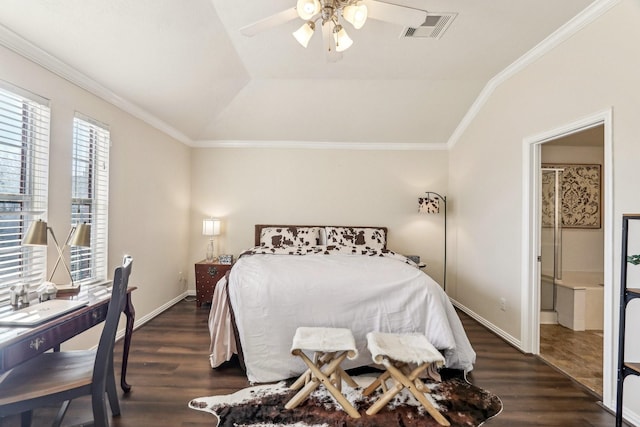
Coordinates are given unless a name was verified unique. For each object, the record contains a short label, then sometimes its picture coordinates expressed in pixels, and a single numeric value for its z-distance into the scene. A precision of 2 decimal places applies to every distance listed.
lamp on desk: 1.80
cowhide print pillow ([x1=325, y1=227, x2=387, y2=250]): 4.46
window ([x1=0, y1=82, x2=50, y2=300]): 1.97
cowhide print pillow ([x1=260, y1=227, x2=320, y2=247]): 4.43
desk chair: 1.39
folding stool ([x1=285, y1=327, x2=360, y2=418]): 1.92
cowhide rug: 1.87
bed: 2.35
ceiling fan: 1.75
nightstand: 4.17
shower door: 3.94
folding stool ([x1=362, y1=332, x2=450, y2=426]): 1.86
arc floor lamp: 4.47
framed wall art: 4.08
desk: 1.32
